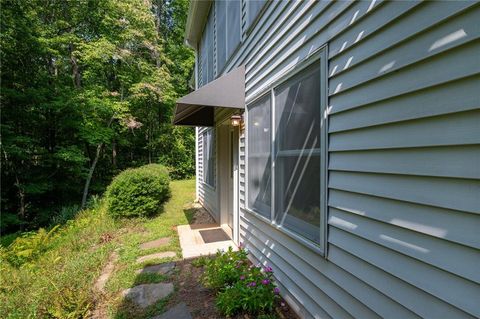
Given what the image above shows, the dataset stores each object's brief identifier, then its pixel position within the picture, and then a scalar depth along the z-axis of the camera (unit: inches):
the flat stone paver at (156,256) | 167.4
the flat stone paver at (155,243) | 191.2
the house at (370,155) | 46.0
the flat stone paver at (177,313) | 109.1
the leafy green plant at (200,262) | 156.6
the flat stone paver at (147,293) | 121.1
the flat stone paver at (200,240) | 177.8
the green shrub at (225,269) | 123.3
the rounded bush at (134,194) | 244.7
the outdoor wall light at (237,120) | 167.3
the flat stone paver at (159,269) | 149.9
